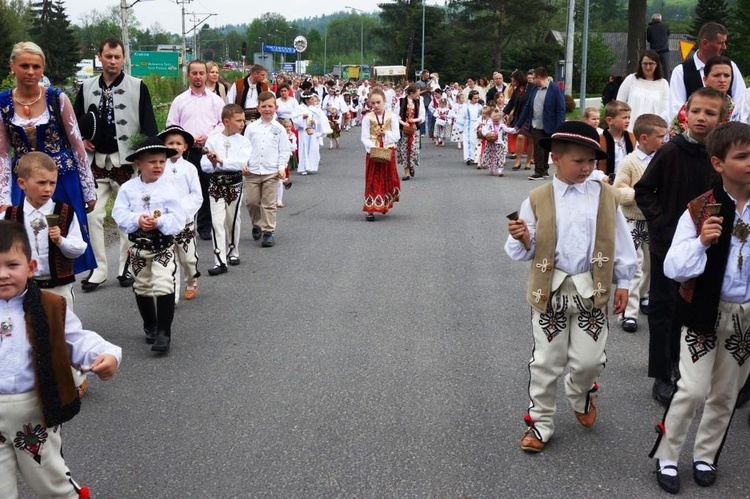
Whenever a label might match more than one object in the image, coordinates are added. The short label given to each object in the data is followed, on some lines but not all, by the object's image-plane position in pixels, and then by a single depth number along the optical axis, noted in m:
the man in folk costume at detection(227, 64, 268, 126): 14.08
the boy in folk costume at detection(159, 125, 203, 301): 7.85
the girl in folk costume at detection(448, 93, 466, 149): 25.52
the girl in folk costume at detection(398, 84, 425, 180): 17.91
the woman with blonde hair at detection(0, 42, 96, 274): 6.56
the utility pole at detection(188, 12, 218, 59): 79.65
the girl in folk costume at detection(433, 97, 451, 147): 29.00
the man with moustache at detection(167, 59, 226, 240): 10.65
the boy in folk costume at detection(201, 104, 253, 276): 10.05
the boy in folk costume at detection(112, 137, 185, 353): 7.02
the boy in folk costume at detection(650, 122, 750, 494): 4.41
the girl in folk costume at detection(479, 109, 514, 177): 19.64
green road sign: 68.19
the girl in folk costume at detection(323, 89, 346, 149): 29.16
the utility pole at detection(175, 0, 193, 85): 64.60
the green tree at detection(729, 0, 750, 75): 60.88
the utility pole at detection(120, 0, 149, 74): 45.62
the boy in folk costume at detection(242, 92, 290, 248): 11.39
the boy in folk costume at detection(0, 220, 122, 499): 3.79
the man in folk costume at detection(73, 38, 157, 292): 8.94
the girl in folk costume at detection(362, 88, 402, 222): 13.59
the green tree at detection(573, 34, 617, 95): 75.06
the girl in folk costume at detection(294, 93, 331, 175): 19.92
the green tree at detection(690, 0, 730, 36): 82.25
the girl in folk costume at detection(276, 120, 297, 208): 14.47
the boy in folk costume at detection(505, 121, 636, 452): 5.04
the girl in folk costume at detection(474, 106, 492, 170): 19.92
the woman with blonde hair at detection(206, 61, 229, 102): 11.72
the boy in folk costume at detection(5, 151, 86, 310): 5.27
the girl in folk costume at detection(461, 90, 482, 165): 22.48
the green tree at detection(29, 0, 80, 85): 96.69
